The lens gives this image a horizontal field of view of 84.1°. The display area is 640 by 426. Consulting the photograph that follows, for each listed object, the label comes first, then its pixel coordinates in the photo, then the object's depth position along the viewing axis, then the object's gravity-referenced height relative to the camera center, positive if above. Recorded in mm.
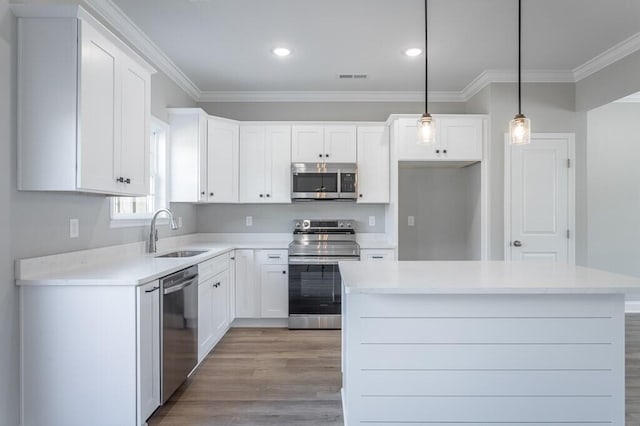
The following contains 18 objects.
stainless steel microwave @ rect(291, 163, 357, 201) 4047 +375
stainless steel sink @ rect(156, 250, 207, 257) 3221 -360
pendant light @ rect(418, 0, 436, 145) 2043 +494
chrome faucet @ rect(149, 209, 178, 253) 3025 -202
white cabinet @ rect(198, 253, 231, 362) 2848 -781
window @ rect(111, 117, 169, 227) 2969 +268
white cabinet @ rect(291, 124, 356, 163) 4086 +816
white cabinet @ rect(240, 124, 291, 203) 4098 +589
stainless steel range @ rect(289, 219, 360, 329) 3773 -749
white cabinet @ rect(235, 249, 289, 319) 3855 -774
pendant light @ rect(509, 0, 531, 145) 1989 +476
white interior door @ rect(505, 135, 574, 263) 3719 +113
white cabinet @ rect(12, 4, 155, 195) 1835 +593
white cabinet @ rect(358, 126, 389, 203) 4098 +599
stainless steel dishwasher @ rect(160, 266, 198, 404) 2166 -757
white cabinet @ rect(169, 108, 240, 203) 3672 +611
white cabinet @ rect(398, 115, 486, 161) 3811 +796
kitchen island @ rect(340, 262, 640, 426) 1804 -734
